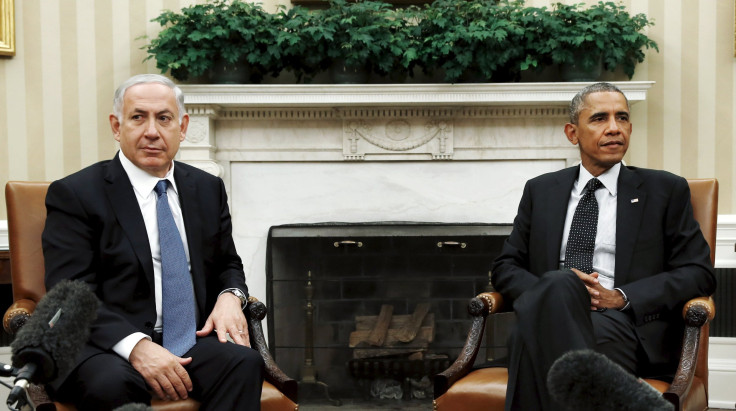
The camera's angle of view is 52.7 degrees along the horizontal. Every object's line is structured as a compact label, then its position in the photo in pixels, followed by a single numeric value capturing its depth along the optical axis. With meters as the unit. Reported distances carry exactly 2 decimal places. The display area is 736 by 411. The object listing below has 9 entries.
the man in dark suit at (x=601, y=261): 1.88
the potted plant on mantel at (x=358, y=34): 3.38
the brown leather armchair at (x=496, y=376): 2.00
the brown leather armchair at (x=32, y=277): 2.02
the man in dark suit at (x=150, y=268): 1.82
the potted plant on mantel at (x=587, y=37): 3.37
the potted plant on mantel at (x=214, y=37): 3.40
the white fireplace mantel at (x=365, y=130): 3.59
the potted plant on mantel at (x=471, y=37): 3.35
